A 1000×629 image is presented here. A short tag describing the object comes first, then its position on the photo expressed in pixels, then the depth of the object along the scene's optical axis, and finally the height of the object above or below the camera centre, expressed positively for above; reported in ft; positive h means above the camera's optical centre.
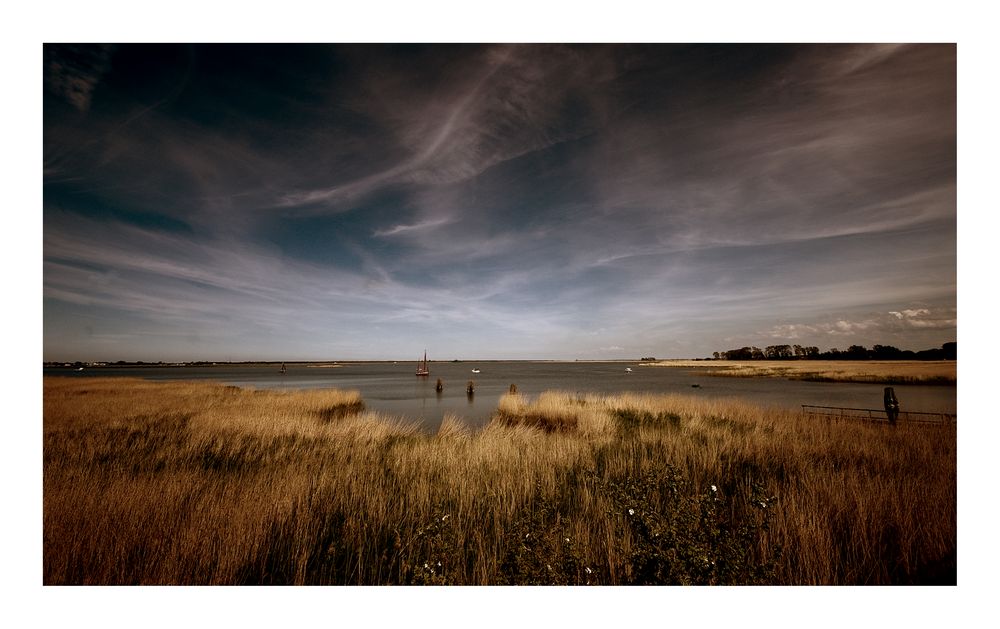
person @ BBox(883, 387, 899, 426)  38.75 -9.19
